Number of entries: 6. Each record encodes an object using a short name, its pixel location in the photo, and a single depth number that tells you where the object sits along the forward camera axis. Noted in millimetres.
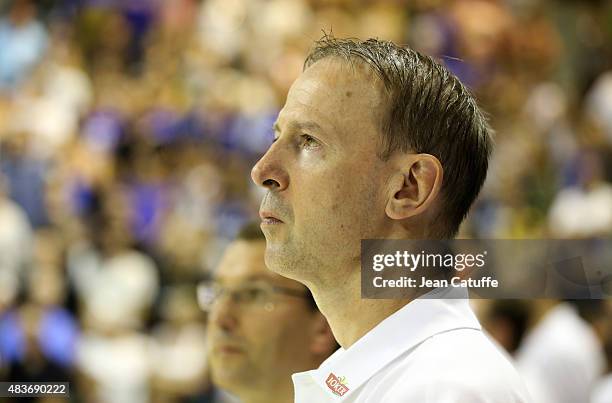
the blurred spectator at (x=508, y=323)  4836
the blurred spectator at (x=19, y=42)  12328
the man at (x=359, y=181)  2355
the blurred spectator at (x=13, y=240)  9336
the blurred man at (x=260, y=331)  3475
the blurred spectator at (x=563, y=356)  4820
